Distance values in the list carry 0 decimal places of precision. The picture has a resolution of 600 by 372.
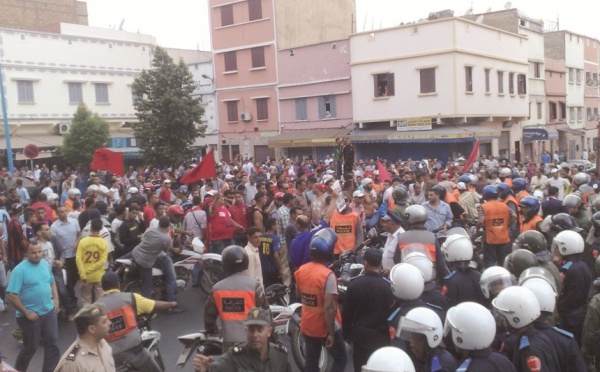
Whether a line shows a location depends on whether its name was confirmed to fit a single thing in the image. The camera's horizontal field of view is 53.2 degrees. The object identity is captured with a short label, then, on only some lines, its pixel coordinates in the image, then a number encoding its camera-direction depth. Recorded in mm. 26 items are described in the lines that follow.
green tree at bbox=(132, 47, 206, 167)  30828
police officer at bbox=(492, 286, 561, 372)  3986
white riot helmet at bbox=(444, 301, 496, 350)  3752
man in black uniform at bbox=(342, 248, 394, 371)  5359
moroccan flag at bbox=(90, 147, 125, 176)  15133
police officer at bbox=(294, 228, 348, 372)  5605
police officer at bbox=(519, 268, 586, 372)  4070
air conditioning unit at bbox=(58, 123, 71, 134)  35381
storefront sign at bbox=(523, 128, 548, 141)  37500
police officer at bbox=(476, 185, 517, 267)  9102
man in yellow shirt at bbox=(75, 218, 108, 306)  8477
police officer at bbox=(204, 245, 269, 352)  5328
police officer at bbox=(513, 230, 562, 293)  5660
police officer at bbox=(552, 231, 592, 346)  5625
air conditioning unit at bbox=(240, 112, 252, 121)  38469
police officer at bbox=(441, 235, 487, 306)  5605
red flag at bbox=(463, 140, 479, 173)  16672
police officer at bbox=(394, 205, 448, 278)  6656
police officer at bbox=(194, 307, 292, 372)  4098
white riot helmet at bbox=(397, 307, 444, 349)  3961
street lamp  23717
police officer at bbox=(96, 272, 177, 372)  5473
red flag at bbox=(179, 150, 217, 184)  13586
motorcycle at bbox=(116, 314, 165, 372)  5604
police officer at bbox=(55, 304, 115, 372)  4469
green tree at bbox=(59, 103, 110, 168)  30562
